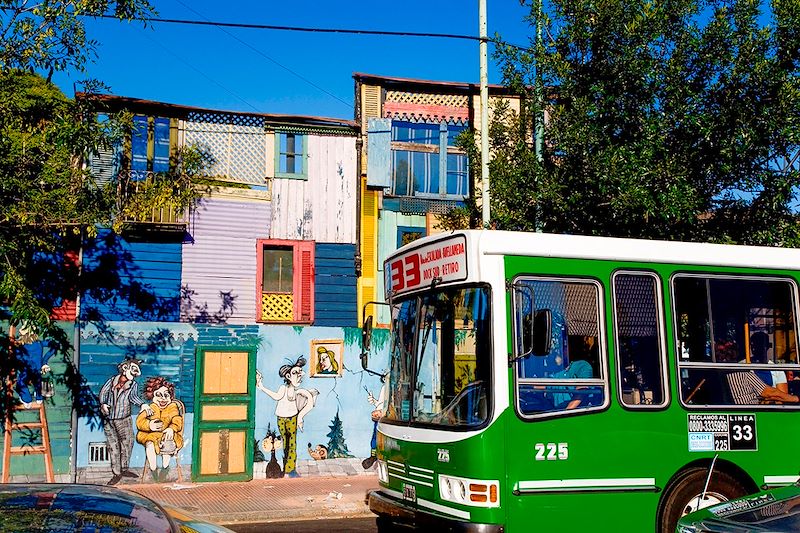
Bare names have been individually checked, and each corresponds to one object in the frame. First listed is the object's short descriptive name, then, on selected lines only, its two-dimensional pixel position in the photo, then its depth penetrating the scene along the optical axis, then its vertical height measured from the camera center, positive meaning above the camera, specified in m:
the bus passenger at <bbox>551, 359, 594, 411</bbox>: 7.02 -0.12
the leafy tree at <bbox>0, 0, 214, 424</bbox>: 11.48 +2.70
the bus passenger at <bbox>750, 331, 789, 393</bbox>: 7.85 +0.03
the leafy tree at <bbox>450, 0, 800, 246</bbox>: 12.07 +3.76
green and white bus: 6.82 -0.19
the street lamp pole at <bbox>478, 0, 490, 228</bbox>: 14.55 +4.63
